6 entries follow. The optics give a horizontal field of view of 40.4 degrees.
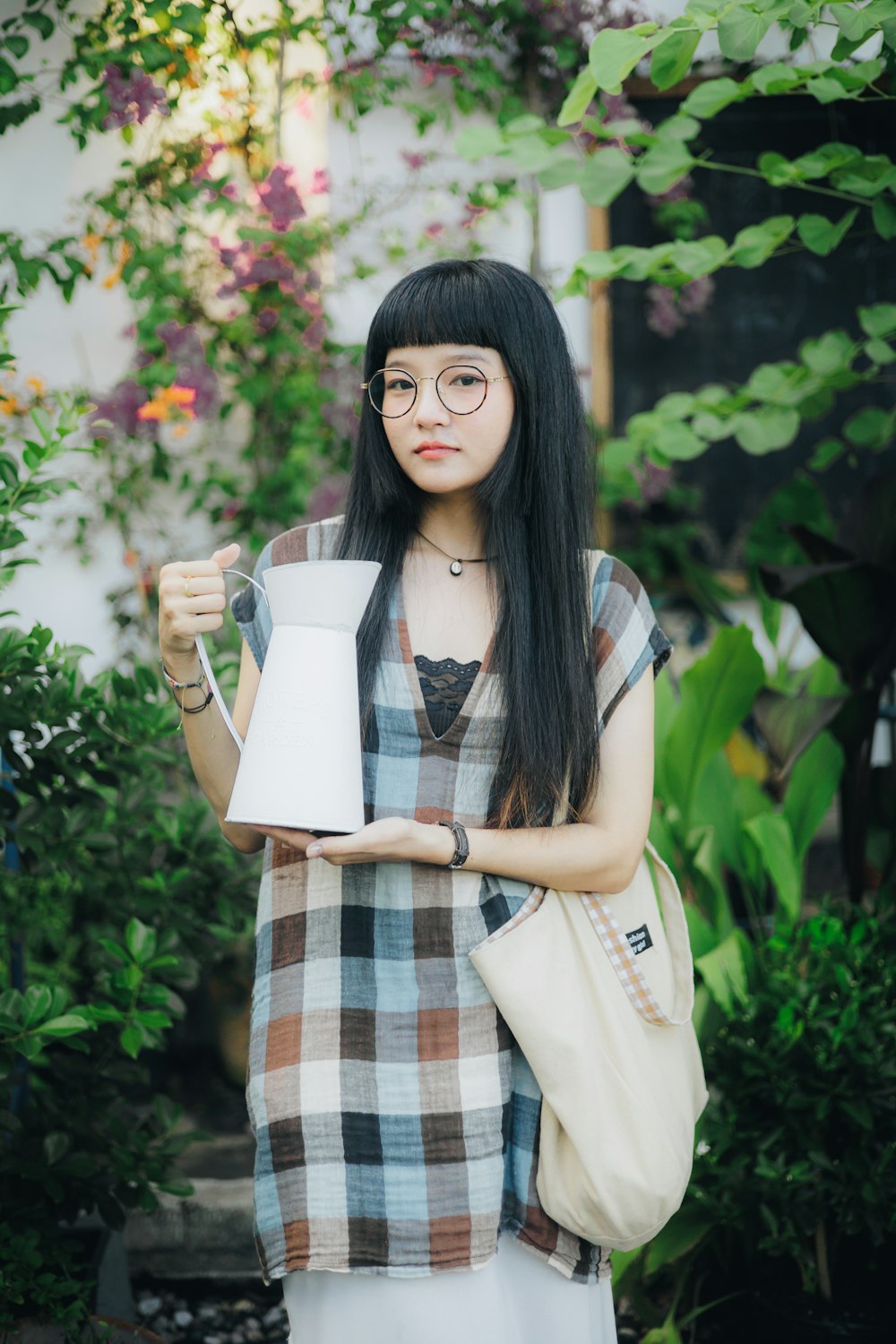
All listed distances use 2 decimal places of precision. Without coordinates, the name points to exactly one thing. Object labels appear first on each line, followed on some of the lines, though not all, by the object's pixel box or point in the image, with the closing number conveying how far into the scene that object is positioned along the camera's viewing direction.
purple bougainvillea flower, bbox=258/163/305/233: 2.80
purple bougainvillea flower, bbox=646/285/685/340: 3.28
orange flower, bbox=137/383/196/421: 2.78
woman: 1.28
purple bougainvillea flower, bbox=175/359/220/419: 2.86
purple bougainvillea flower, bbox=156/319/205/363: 2.81
